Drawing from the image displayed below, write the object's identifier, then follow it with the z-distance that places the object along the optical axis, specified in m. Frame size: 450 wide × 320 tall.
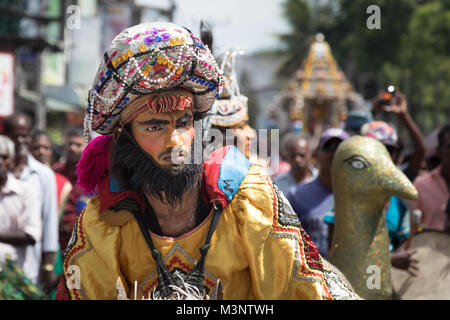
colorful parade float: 22.39
